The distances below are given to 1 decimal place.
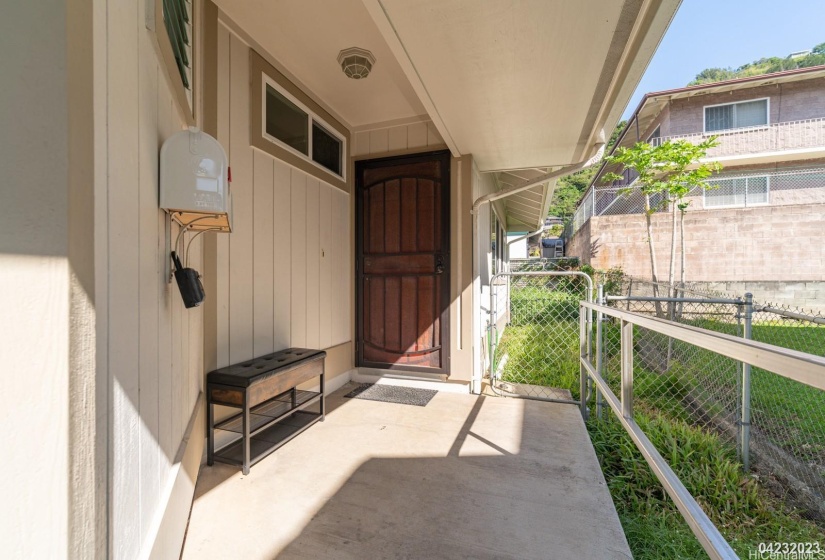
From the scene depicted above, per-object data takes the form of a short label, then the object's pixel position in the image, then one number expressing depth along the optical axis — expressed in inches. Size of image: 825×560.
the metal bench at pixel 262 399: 82.0
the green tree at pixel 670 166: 212.4
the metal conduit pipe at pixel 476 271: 139.5
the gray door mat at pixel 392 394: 134.9
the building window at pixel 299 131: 112.9
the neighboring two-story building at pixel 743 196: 327.3
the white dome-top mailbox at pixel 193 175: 48.7
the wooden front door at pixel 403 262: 147.7
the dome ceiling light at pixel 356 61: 108.3
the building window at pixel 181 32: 55.3
